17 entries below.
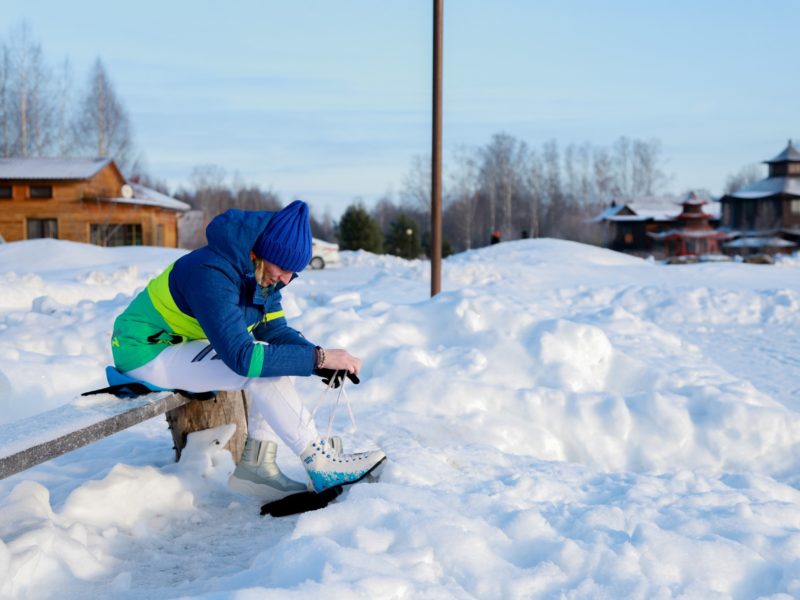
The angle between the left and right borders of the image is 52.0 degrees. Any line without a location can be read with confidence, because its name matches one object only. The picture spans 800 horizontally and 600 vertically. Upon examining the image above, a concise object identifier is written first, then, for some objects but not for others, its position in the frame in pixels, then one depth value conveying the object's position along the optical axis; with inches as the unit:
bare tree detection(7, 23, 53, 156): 1676.9
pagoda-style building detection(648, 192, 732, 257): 1950.1
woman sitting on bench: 130.0
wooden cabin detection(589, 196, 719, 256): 2329.0
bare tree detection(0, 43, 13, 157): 1675.7
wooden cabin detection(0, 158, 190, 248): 1354.6
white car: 1118.4
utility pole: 391.2
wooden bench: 109.0
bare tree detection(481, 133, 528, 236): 2662.4
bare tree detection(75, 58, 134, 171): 1817.2
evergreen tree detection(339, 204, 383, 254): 1748.3
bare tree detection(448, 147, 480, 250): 2517.2
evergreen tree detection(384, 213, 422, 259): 1814.7
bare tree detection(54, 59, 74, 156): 1784.0
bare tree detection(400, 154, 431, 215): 2773.1
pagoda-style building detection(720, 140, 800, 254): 2026.3
